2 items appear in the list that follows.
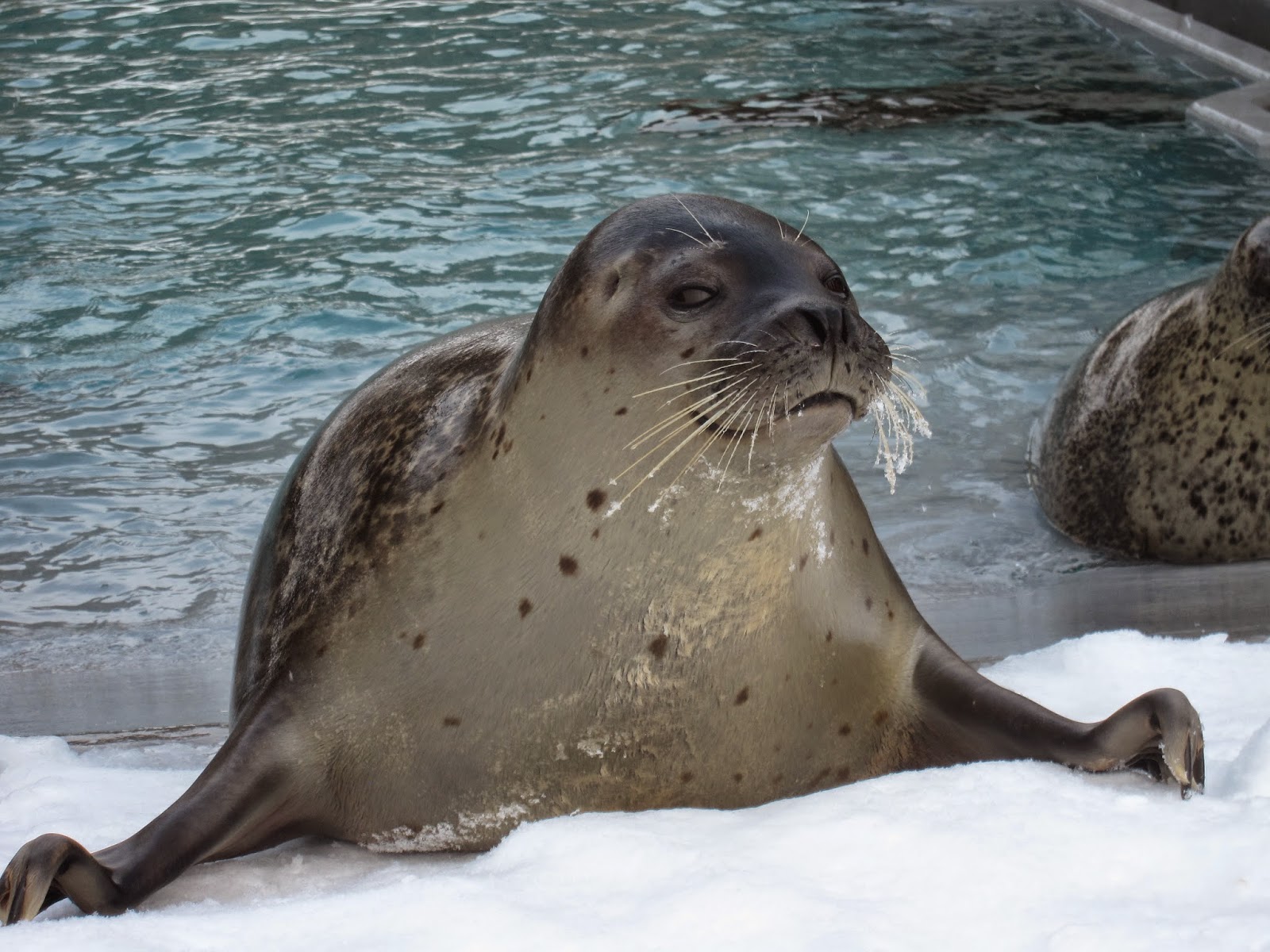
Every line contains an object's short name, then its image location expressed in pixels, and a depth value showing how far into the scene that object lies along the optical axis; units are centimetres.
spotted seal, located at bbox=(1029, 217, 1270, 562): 1080
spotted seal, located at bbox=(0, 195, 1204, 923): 508
